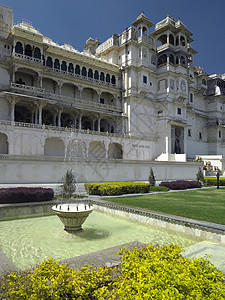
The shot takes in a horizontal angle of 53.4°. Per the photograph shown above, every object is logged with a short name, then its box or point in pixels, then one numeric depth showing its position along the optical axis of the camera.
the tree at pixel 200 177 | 25.81
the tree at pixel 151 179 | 21.30
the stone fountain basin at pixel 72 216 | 7.41
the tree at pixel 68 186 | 14.49
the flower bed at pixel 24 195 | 11.44
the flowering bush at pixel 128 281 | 2.69
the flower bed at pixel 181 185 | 20.64
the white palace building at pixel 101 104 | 25.23
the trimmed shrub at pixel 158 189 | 19.12
